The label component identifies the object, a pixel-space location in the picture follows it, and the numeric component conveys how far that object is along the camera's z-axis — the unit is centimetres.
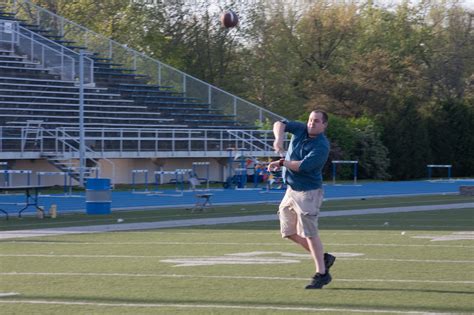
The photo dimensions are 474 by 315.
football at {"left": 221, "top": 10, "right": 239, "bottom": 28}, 3177
